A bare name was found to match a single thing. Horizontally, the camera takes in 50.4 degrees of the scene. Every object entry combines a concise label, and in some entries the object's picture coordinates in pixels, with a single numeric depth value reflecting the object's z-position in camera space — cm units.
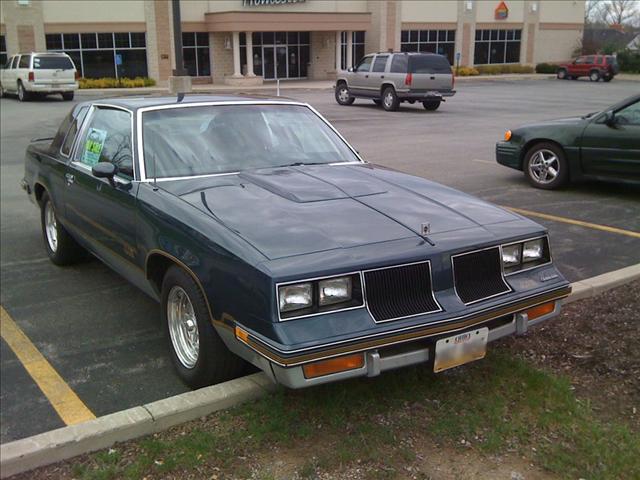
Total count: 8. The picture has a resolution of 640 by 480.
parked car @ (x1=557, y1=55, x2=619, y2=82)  4616
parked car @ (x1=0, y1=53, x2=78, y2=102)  2833
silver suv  2347
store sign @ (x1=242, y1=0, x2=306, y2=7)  4203
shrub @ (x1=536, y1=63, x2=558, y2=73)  5350
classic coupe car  324
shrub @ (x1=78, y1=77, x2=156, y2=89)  3656
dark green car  898
